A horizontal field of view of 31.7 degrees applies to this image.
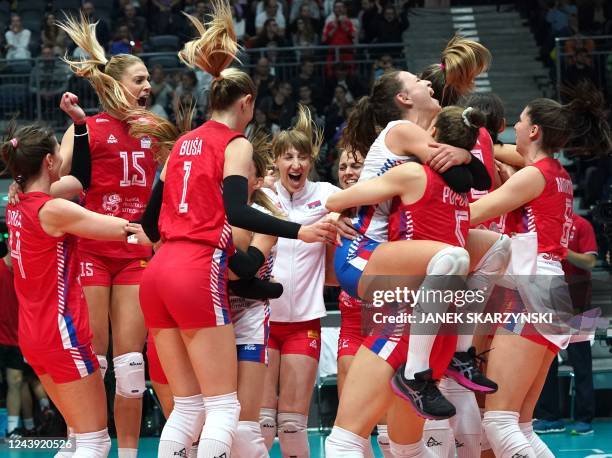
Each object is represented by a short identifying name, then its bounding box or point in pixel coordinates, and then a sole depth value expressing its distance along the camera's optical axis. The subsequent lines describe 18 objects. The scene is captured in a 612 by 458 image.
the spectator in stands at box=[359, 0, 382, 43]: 15.27
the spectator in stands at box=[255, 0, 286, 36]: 15.41
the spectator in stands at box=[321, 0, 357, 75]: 15.04
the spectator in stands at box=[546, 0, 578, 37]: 15.44
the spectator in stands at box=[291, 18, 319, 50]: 15.04
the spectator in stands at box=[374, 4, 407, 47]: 15.10
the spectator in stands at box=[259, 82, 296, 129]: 13.16
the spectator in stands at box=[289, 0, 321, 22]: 15.38
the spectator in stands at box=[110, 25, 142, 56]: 14.52
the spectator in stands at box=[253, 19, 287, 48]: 15.02
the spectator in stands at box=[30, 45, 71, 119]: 13.68
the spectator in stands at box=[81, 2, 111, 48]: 14.83
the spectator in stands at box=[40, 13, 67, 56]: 14.64
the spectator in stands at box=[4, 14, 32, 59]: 15.00
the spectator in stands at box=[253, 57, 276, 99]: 13.67
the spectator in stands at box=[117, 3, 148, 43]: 15.17
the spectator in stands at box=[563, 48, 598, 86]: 13.35
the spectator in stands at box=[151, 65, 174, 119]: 13.60
